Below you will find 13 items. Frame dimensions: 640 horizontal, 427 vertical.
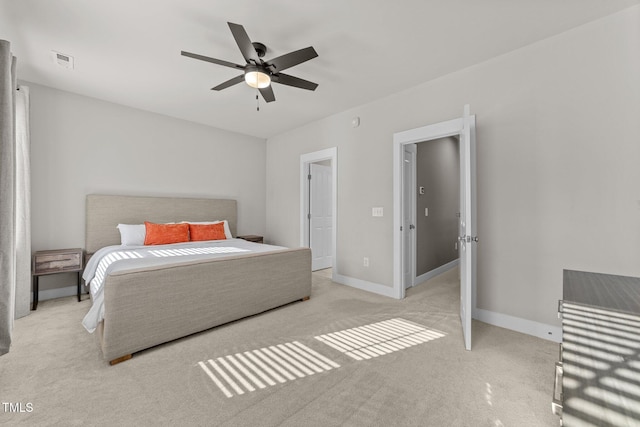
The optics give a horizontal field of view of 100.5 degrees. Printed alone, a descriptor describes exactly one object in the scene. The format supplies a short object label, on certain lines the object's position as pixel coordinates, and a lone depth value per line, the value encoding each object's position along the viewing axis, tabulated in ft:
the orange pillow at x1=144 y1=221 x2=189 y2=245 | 11.96
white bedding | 7.12
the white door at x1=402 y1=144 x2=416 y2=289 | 12.76
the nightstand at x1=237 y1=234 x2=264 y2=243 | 16.10
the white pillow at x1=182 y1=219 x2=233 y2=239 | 14.49
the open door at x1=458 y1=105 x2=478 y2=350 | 7.17
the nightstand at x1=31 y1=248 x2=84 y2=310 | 9.94
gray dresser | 1.55
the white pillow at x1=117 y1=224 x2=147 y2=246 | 11.78
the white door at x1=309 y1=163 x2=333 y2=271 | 16.43
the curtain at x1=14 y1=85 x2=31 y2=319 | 9.39
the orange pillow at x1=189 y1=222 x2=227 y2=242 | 13.14
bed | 6.54
